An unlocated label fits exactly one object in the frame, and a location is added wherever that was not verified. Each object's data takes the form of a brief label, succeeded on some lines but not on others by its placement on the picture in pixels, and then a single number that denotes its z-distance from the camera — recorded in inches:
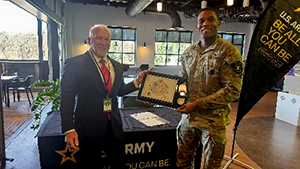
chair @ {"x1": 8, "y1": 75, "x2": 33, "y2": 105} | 206.8
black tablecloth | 74.9
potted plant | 115.4
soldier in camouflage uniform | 57.0
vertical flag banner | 60.0
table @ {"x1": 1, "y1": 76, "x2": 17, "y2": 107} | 198.6
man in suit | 54.7
